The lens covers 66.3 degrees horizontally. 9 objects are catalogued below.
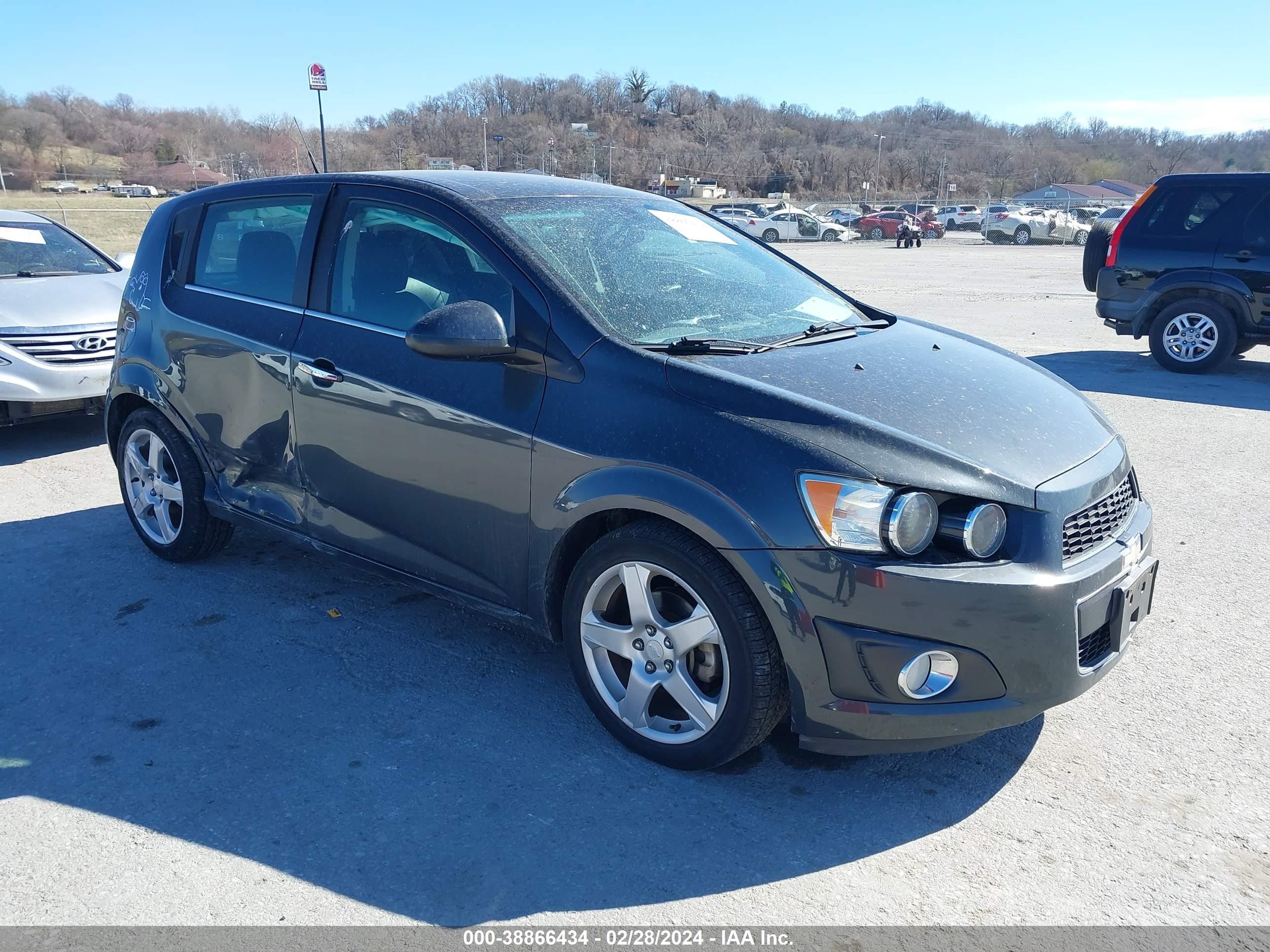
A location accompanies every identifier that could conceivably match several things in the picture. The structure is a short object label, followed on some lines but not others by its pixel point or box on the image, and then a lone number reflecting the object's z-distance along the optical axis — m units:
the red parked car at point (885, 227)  44.78
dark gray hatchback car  2.62
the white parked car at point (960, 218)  53.66
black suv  9.14
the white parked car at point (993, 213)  44.16
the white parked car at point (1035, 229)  42.25
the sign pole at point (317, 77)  21.88
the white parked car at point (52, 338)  6.62
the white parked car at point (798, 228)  43.84
